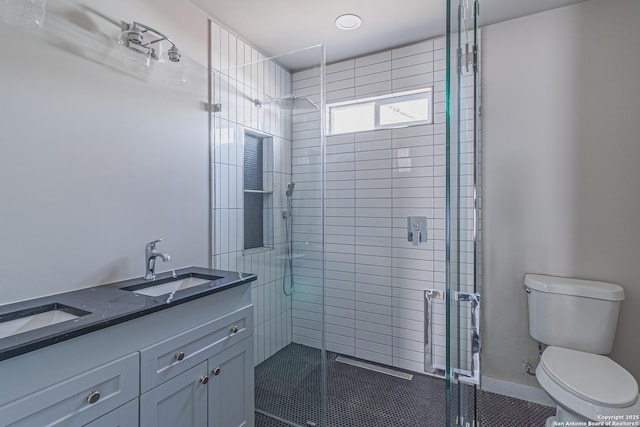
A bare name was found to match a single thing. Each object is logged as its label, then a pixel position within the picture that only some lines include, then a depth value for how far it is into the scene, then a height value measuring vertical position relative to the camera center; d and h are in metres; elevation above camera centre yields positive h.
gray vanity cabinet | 0.88 -0.58
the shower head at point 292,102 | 2.10 +0.79
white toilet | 1.34 -0.78
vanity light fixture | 1.51 +0.88
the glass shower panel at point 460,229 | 0.90 -0.06
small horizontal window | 2.44 +0.85
